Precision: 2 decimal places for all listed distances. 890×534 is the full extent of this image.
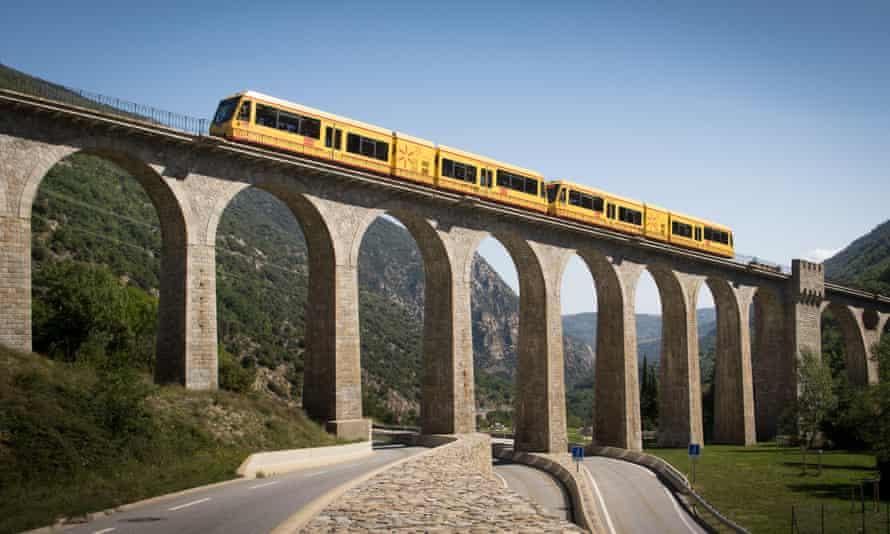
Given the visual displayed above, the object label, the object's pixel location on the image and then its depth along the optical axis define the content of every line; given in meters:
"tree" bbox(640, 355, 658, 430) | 77.62
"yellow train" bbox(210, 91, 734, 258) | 32.12
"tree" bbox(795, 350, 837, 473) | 50.25
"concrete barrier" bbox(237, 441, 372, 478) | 23.59
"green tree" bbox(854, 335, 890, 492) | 34.25
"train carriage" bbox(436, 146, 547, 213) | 41.03
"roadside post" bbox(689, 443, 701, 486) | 35.75
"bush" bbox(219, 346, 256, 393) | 37.78
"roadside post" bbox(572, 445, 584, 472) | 36.56
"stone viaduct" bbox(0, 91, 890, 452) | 27.81
